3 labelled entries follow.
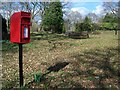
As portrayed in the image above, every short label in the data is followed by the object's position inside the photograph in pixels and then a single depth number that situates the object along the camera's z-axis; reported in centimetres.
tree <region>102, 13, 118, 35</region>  1678
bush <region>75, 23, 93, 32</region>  1842
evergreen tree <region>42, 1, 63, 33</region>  1677
